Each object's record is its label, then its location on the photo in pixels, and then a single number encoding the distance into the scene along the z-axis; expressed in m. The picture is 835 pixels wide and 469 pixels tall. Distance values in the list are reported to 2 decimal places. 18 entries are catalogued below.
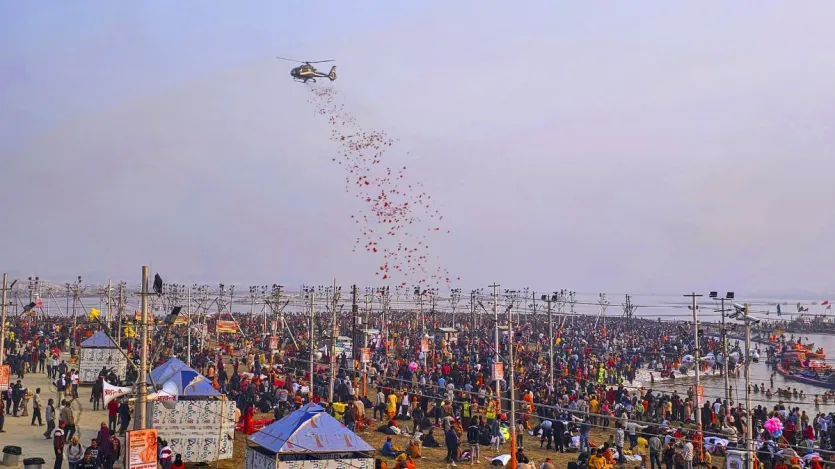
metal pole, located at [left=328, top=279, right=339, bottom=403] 32.34
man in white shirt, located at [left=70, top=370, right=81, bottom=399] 36.44
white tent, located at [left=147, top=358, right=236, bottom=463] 23.39
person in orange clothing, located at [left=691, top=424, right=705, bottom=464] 26.83
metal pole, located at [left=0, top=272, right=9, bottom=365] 32.16
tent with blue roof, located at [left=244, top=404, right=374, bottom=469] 19.22
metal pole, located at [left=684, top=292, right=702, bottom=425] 32.59
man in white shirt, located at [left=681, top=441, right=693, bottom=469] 24.92
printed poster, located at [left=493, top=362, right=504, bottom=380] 30.96
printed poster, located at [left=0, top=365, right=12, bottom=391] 28.81
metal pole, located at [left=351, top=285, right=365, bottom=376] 39.84
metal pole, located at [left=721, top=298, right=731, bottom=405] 32.03
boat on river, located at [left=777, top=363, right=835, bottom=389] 60.78
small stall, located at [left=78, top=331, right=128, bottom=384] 40.75
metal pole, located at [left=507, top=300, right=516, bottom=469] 25.09
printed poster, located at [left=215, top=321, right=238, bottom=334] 60.28
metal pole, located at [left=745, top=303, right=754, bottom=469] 22.01
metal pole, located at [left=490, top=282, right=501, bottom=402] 34.51
